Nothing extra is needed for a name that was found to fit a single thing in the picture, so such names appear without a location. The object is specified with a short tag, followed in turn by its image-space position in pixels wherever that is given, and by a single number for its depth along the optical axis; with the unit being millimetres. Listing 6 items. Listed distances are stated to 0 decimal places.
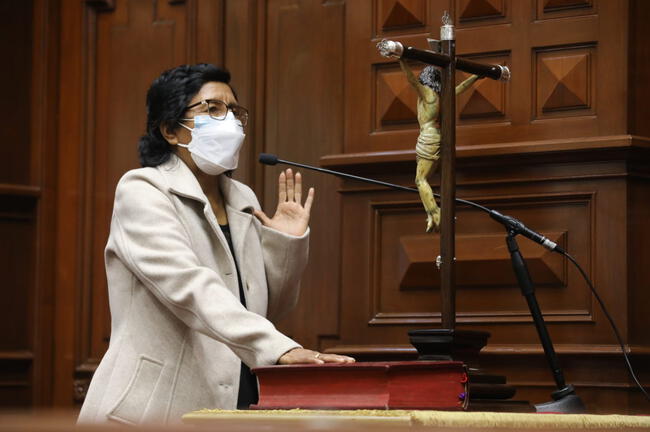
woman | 4312
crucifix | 4166
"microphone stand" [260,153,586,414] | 4742
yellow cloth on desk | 2846
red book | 3219
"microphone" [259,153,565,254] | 4797
